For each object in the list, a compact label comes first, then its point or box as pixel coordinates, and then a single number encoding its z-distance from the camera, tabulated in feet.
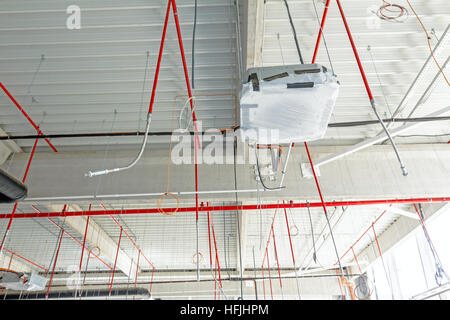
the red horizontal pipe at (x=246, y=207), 18.39
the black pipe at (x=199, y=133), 12.58
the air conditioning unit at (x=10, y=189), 8.53
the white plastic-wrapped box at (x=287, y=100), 6.35
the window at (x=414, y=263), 24.64
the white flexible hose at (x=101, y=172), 7.50
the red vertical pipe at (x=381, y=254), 33.35
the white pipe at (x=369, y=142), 12.36
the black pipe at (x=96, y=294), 36.35
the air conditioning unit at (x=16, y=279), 21.67
